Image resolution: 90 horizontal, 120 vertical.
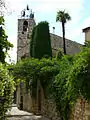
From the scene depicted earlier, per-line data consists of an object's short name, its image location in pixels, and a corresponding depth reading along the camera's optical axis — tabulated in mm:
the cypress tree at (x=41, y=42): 12448
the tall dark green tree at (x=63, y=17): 15914
